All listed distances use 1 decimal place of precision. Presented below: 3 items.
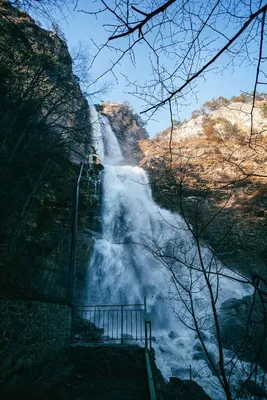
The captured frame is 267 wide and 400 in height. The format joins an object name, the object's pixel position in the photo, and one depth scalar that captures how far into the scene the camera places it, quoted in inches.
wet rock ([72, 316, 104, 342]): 330.9
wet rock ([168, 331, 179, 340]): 457.1
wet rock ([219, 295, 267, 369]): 404.5
